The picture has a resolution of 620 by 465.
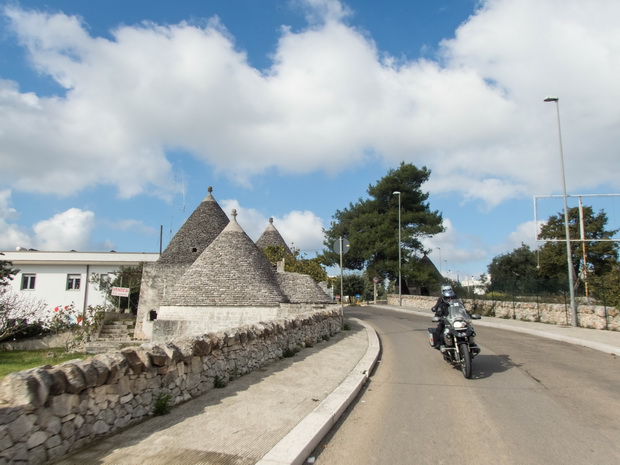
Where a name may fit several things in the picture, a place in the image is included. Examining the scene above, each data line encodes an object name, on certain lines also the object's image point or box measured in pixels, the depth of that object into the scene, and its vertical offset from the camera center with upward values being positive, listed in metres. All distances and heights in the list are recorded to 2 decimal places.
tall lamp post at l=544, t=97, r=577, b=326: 17.41 +2.04
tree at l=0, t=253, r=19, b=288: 28.97 +0.89
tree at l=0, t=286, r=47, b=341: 28.80 -2.14
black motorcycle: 8.18 -0.87
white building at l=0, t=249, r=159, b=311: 40.59 +0.55
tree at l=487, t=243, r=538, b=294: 60.93 +4.17
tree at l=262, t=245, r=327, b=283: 29.33 +1.82
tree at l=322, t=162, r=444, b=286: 48.62 +7.46
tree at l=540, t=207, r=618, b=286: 42.66 +4.64
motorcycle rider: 9.27 -0.32
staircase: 29.17 -3.47
